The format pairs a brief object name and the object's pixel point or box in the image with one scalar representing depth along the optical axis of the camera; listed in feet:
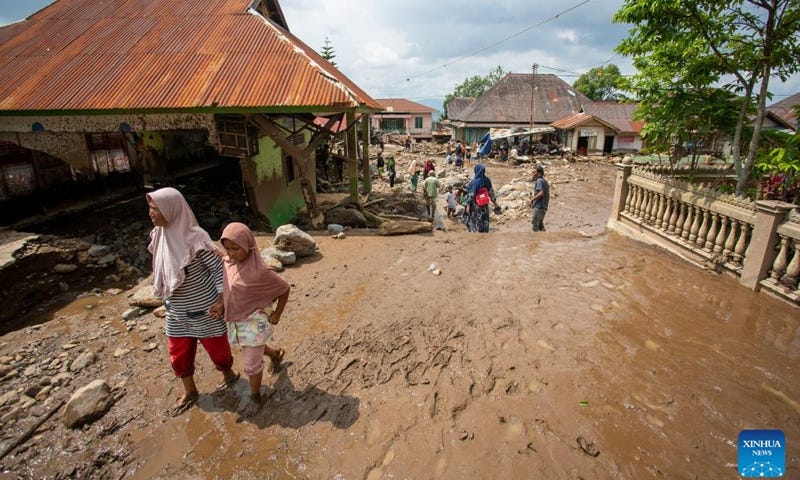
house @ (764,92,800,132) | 87.71
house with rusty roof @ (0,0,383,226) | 23.86
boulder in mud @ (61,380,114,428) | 9.62
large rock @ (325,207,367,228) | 29.66
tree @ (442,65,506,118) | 226.38
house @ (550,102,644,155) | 101.81
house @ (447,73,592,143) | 116.37
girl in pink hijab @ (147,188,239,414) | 9.02
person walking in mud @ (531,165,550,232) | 24.90
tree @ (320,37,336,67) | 110.93
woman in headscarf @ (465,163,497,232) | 24.98
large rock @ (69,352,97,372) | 11.91
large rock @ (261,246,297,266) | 18.88
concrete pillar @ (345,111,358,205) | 28.58
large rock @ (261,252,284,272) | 17.93
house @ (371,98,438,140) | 151.64
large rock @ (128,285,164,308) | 15.10
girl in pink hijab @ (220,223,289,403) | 9.10
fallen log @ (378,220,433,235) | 24.69
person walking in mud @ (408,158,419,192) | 53.06
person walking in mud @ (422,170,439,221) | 37.88
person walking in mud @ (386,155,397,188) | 58.34
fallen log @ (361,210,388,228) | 30.09
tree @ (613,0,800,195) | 16.28
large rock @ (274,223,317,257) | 19.54
